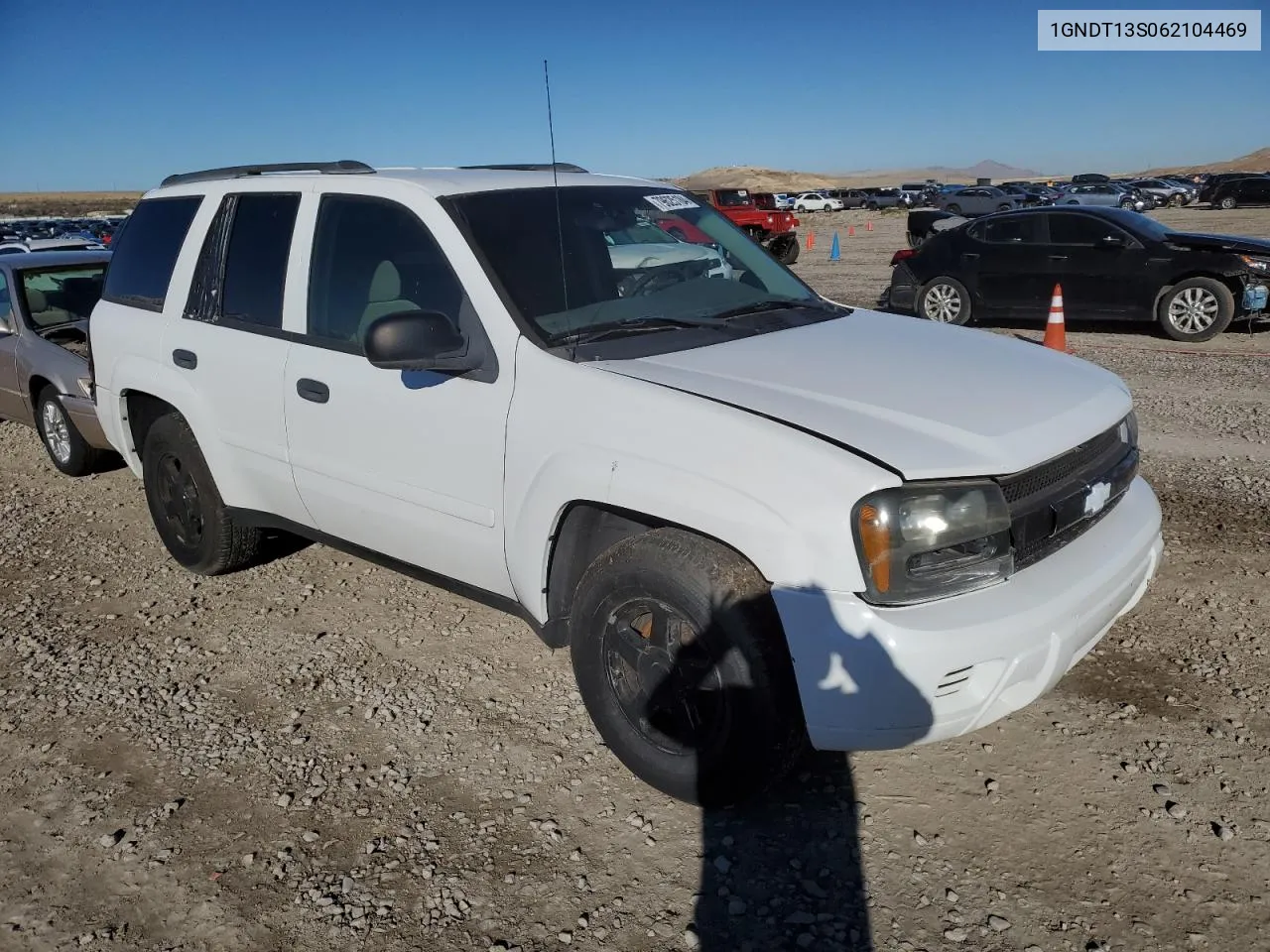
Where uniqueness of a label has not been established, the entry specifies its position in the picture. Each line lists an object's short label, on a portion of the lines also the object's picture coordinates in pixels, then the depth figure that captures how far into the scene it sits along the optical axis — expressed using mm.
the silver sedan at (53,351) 6855
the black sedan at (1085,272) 10555
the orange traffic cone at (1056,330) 9445
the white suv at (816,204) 66062
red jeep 24250
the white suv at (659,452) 2580
